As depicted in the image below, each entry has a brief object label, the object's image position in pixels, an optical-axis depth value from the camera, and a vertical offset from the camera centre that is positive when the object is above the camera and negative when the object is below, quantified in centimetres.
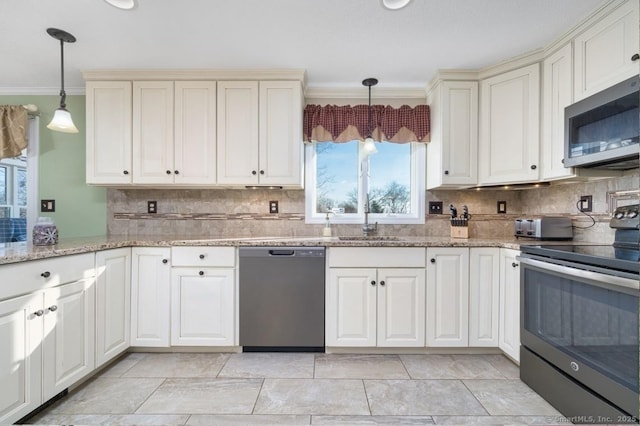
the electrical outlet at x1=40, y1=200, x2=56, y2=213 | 284 +5
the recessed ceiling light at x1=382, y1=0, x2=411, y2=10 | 171 +117
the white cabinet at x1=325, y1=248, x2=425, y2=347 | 230 -63
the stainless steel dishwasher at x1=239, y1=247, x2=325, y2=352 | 229 -62
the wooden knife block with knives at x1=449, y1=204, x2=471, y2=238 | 260 -9
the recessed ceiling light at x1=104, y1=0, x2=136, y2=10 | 172 +116
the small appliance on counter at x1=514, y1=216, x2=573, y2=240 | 226 -10
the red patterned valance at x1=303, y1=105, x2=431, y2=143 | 279 +81
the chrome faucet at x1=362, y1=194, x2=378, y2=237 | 278 -12
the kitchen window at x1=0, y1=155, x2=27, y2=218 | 275 +21
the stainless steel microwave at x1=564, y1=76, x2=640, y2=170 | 154 +48
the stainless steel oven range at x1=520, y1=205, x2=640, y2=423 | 129 -54
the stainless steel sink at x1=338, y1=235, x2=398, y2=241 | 269 -22
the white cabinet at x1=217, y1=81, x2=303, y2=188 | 254 +67
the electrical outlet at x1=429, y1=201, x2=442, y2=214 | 289 +6
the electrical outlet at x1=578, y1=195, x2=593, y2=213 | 218 +8
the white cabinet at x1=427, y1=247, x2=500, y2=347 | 230 -63
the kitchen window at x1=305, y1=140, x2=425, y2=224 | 293 +33
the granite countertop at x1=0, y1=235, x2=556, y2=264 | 214 -21
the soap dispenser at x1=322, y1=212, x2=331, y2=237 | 280 -14
